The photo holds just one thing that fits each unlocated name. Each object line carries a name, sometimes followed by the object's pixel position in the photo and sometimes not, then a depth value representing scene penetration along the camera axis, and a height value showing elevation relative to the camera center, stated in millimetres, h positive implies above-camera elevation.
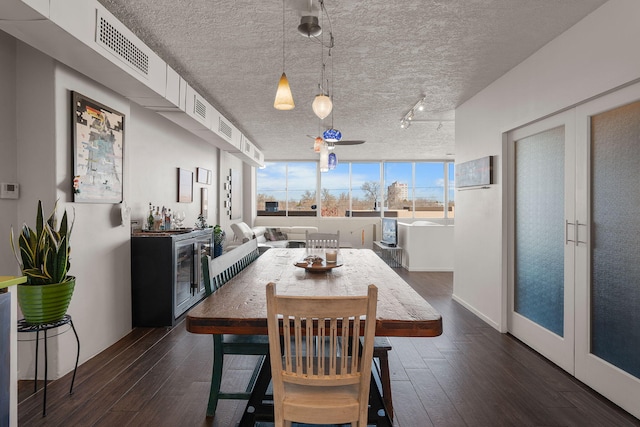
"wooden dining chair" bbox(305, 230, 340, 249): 4230 -342
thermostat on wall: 2488 +152
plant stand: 2158 -688
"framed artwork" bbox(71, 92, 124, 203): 2795 +504
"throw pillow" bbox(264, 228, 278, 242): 8570 -551
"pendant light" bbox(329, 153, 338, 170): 4530 +629
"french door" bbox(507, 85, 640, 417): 2260 -242
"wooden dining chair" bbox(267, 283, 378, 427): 1317 -592
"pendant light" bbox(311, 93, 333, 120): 2441 +706
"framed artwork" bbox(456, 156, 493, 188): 3885 +437
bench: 2066 -753
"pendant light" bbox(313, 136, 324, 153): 3911 +729
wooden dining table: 1527 -443
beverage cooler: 3678 -664
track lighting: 4481 +1286
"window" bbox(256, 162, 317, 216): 9984 +630
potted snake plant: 2184 -382
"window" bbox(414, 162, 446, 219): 9797 +528
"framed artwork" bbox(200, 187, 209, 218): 6035 +159
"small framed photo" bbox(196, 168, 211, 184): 5816 +595
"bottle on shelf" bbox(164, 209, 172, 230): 4328 -111
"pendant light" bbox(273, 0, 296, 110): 2213 +693
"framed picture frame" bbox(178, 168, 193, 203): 5086 +371
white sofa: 6996 -515
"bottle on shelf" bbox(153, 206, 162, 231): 4109 -115
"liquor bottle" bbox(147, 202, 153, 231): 4074 -113
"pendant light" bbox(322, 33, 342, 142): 3352 +692
